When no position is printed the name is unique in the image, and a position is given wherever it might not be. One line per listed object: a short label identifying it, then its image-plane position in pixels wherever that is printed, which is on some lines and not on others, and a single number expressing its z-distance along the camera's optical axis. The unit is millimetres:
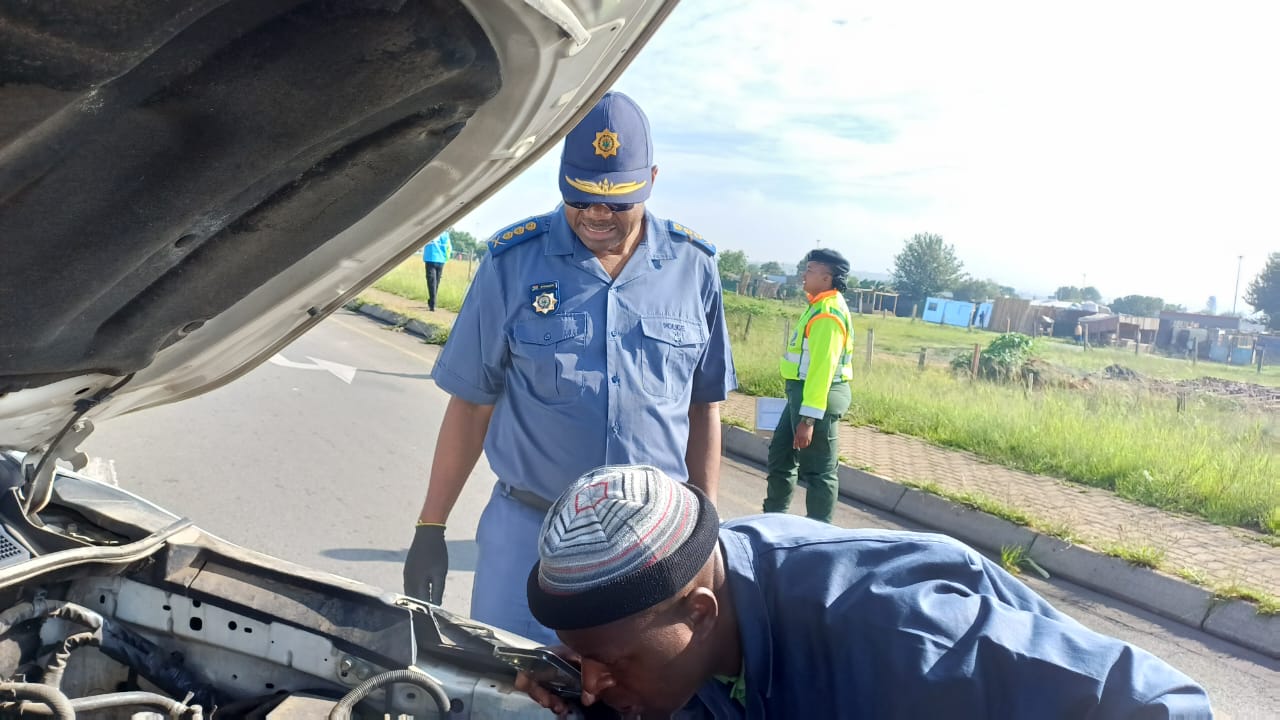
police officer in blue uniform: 2457
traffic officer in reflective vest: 5660
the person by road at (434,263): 16578
